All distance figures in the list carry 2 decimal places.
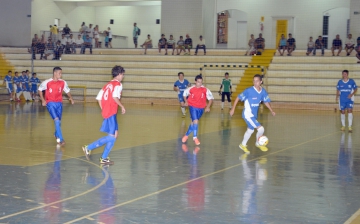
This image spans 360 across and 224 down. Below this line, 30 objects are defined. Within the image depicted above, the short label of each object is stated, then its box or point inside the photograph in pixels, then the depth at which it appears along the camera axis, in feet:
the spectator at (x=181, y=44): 126.16
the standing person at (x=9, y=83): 116.37
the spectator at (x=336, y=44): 116.57
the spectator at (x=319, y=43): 118.50
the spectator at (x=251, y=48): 122.11
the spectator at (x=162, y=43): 128.26
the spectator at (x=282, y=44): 121.39
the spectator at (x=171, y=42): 128.88
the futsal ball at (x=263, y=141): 45.57
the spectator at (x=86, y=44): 133.80
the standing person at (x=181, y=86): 82.69
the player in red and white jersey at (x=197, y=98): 51.62
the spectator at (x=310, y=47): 118.66
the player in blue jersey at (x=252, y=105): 46.06
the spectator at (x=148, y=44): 130.96
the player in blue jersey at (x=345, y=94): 66.49
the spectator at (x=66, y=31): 136.77
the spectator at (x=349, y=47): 114.83
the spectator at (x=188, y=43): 126.29
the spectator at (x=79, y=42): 135.74
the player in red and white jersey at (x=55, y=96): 47.62
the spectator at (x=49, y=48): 134.21
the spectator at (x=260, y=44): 123.01
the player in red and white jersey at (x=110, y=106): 37.40
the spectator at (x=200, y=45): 125.40
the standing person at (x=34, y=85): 118.11
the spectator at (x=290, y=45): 119.96
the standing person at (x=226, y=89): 103.14
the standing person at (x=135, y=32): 138.59
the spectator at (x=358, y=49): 109.62
